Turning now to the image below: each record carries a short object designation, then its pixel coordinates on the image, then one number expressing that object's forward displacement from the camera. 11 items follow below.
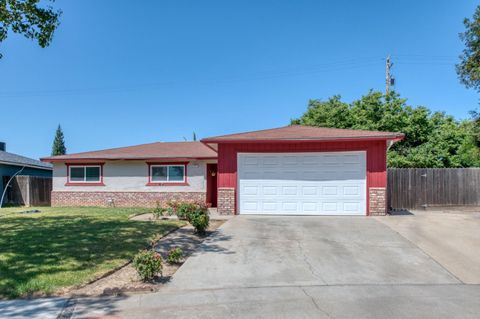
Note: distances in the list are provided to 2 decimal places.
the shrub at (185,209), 9.57
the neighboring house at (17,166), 21.00
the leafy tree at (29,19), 9.87
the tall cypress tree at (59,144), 55.85
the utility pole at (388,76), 27.94
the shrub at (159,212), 12.27
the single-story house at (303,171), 12.19
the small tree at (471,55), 16.39
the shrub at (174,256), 6.83
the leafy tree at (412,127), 20.42
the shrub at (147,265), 5.73
